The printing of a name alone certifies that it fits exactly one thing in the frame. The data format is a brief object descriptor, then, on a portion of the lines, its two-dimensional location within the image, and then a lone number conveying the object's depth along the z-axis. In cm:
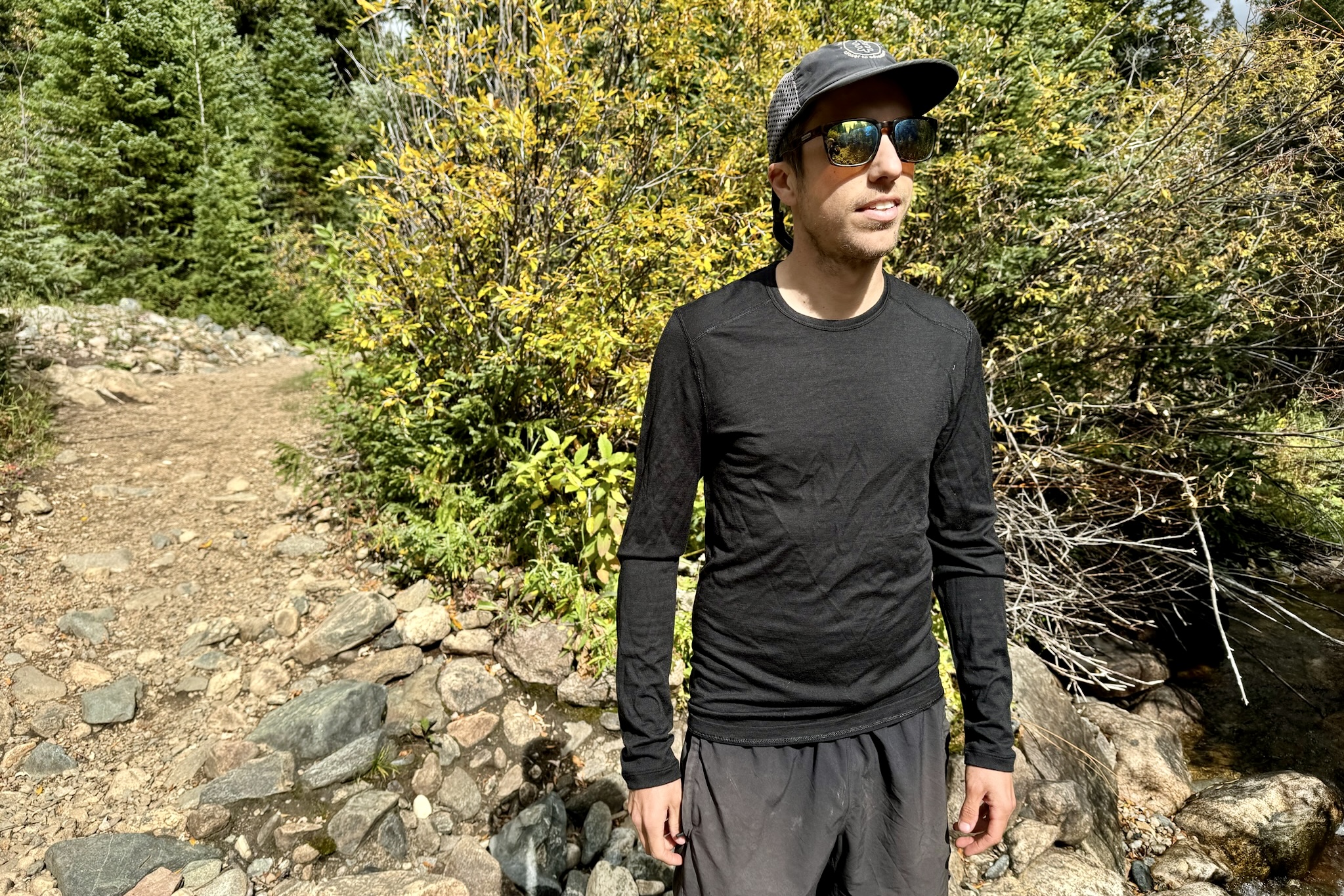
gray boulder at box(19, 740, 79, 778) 326
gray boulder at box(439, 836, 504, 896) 290
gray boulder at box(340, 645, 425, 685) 382
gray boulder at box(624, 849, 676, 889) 297
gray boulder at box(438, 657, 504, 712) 372
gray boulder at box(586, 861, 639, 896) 282
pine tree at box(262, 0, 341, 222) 1530
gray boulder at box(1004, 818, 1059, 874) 338
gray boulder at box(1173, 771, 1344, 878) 391
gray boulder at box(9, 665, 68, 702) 365
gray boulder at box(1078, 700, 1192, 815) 428
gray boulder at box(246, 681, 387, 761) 339
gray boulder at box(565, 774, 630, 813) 328
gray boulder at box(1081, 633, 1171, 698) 523
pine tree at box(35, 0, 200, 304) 1162
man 151
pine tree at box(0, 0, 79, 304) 739
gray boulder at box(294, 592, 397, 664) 397
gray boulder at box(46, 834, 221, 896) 272
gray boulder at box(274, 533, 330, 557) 484
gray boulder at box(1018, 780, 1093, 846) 359
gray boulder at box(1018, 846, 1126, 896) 324
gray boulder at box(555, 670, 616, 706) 377
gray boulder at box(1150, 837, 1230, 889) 376
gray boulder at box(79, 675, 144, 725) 357
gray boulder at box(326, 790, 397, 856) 299
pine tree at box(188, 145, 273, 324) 1220
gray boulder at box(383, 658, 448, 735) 359
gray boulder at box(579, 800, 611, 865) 307
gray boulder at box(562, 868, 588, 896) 290
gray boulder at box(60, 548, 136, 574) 462
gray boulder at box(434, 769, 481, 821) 325
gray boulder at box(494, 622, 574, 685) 387
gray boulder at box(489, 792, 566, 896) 294
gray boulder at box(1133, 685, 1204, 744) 502
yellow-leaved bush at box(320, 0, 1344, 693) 401
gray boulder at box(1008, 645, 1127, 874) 373
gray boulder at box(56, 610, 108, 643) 409
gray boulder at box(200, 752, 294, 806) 313
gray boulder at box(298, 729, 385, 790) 325
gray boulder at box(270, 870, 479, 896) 274
